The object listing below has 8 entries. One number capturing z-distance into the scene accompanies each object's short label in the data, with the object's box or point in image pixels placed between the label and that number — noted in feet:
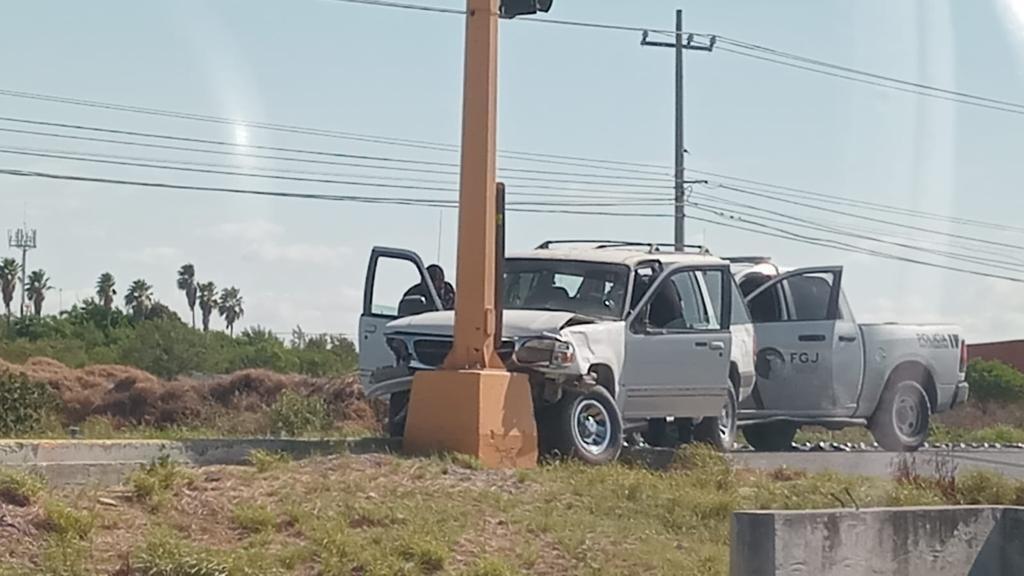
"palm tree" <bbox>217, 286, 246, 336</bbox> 313.55
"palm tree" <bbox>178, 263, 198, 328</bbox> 297.33
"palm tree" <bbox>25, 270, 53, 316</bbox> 311.68
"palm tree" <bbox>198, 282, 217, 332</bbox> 316.81
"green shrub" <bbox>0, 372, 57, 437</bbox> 91.30
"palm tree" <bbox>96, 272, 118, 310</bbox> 262.59
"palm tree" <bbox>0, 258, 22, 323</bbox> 307.99
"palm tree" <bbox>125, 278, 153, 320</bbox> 265.28
